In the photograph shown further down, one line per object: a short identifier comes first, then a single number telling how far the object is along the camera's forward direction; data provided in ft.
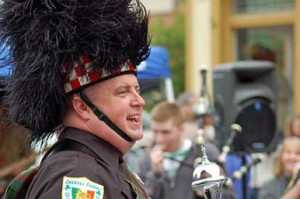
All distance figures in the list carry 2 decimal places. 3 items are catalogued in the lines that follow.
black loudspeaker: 40.24
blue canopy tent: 56.39
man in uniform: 17.20
